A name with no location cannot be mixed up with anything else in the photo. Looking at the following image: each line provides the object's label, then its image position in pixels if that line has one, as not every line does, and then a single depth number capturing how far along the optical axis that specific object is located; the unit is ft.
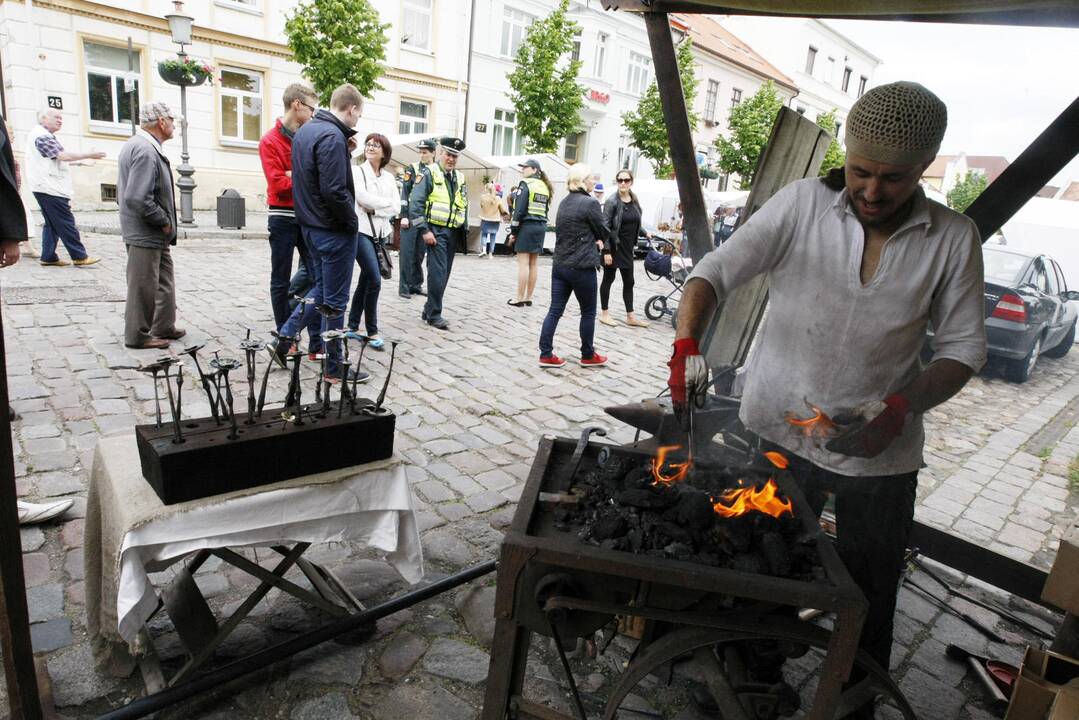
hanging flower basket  41.47
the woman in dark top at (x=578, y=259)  21.31
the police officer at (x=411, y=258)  27.94
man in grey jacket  17.16
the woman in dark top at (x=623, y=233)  28.18
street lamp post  41.45
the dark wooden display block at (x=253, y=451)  6.48
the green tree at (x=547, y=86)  75.41
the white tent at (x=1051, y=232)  52.70
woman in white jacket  20.44
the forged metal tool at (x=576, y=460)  7.00
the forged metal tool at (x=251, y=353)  7.43
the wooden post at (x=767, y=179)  11.93
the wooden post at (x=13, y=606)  5.62
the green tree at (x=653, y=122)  85.30
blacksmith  6.27
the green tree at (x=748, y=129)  95.09
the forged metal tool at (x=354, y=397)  7.94
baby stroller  32.42
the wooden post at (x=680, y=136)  10.88
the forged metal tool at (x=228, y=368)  6.89
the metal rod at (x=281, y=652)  6.75
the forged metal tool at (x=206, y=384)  6.76
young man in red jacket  18.15
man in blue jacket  15.85
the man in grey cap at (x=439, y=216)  23.79
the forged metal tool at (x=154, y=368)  6.50
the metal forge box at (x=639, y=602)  5.29
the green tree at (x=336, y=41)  52.75
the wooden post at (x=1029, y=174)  8.23
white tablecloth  6.42
